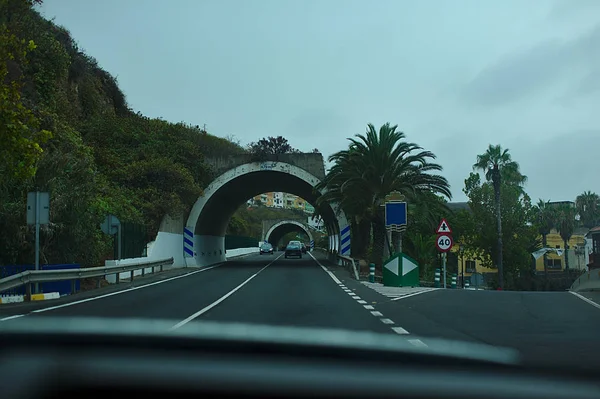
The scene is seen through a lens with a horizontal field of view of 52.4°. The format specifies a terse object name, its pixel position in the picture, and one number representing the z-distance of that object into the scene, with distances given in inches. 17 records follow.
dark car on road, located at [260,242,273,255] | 3321.6
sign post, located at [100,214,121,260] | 902.4
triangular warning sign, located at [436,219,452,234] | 885.8
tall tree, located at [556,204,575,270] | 2883.9
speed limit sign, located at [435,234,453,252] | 876.0
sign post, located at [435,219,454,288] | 876.6
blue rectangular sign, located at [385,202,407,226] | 920.9
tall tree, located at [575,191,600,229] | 3440.0
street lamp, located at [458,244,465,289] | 2521.5
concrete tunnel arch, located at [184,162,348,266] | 1648.6
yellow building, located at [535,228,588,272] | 3245.6
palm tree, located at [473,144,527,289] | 2448.3
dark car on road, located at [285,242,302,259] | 2539.4
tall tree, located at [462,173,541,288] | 2369.6
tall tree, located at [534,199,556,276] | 2993.6
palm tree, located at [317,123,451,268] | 1344.7
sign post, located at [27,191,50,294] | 641.6
